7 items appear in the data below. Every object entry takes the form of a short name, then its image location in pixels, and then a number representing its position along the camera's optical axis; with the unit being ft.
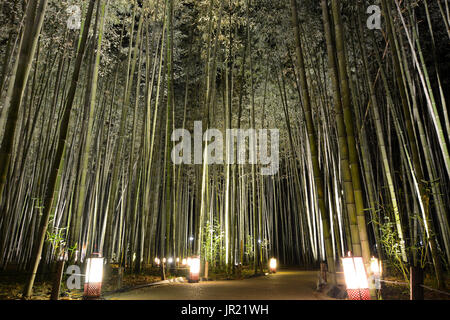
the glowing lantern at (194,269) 17.84
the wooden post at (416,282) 6.79
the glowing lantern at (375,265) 11.94
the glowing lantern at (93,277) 10.85
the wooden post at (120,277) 14.37
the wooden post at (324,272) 14.23
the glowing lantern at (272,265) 27.01
